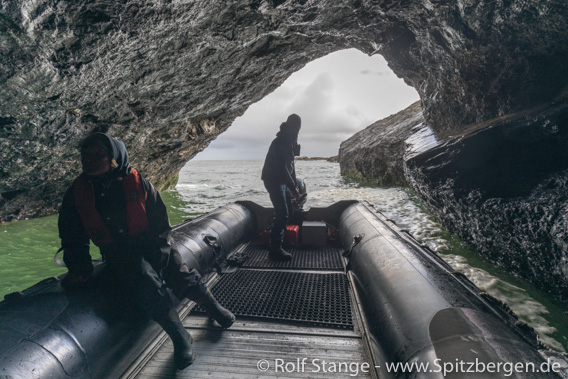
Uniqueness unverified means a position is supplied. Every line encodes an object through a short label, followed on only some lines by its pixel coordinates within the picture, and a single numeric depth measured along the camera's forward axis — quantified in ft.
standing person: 14.15
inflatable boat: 5.16
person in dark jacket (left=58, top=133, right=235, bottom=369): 6.31
